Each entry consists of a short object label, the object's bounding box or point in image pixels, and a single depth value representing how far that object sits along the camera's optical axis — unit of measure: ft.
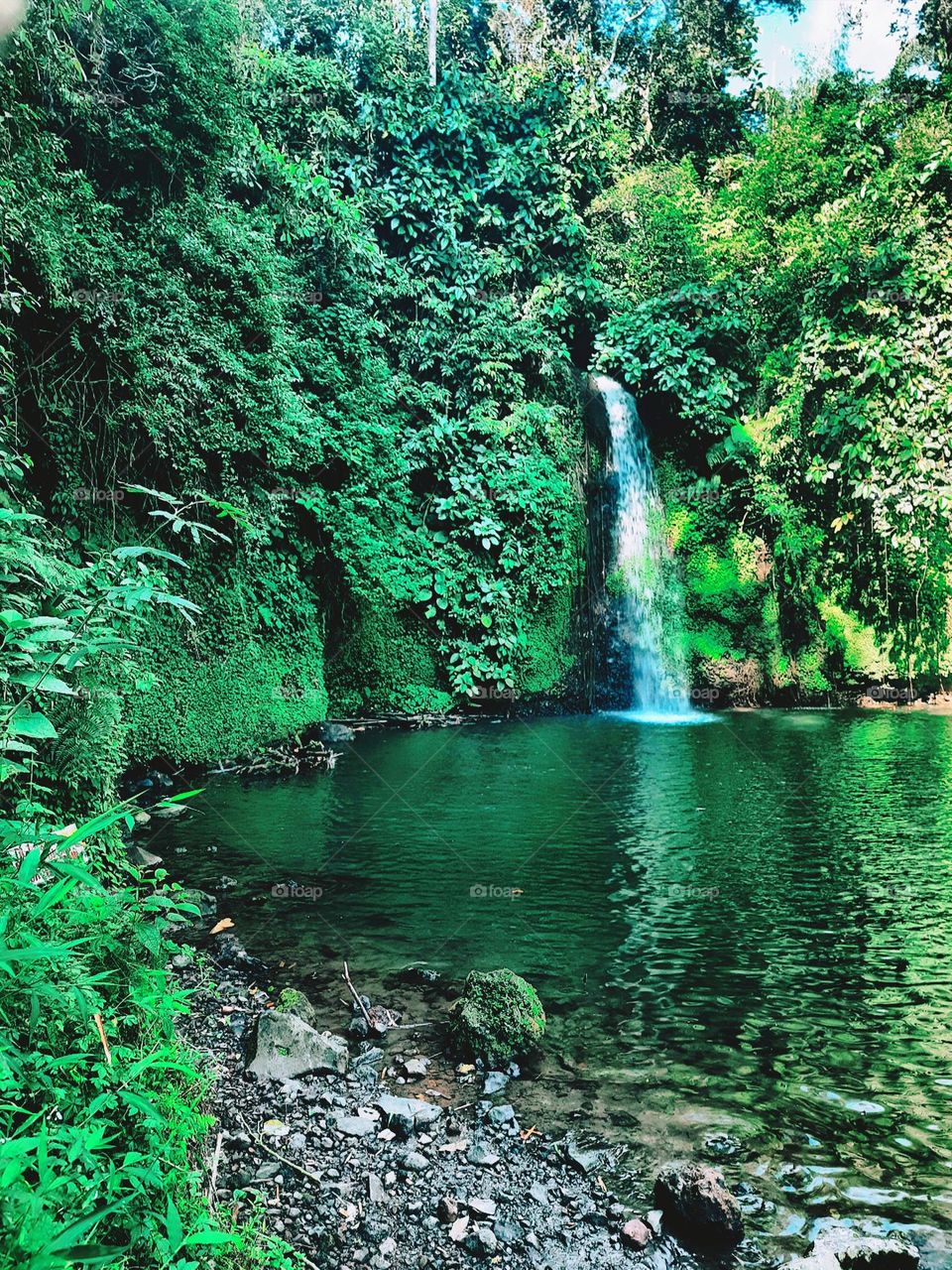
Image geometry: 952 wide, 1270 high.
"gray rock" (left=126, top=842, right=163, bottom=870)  18.11
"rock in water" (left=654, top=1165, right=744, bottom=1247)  8.19
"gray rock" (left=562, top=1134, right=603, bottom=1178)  9.28
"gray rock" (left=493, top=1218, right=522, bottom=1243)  8.15
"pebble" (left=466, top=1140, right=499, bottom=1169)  9.29
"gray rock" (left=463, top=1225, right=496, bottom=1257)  7.97
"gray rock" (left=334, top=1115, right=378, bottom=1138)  9.70
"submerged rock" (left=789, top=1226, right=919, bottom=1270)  7.78
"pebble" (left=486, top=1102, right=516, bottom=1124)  10.16
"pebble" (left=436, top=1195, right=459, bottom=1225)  8.38
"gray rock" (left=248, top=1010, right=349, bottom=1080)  10.87
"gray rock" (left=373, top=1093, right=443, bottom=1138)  9.86
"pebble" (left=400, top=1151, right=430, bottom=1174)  9.12
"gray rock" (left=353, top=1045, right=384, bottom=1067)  11.43
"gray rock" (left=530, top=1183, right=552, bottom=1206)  8.72
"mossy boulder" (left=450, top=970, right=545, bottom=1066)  11.54
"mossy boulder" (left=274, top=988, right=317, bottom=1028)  12.30
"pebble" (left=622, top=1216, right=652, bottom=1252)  8.16
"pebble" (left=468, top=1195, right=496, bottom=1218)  8.46
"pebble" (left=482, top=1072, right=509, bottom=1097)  10.83
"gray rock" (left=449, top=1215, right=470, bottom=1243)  8.12
